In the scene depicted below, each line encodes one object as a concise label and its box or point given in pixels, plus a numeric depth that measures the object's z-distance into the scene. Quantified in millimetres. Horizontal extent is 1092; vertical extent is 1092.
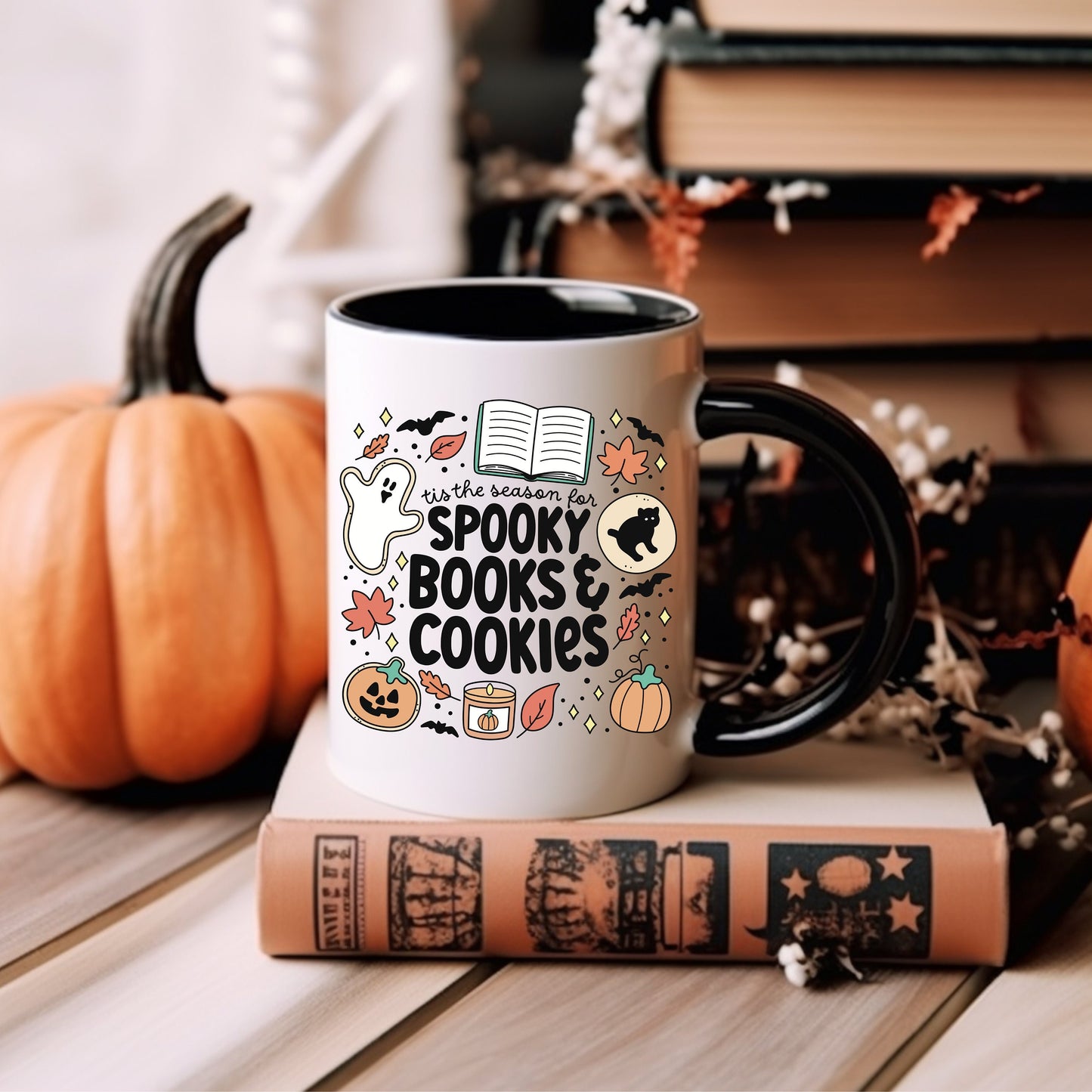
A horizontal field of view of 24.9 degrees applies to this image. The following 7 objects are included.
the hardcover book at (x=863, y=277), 555
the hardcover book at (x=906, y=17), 531
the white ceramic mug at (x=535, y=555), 449
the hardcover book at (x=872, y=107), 535
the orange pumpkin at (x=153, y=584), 509
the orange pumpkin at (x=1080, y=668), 493
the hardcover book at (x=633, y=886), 457
